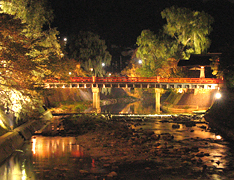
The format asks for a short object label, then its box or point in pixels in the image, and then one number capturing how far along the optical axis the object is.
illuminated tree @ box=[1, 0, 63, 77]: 39.88
